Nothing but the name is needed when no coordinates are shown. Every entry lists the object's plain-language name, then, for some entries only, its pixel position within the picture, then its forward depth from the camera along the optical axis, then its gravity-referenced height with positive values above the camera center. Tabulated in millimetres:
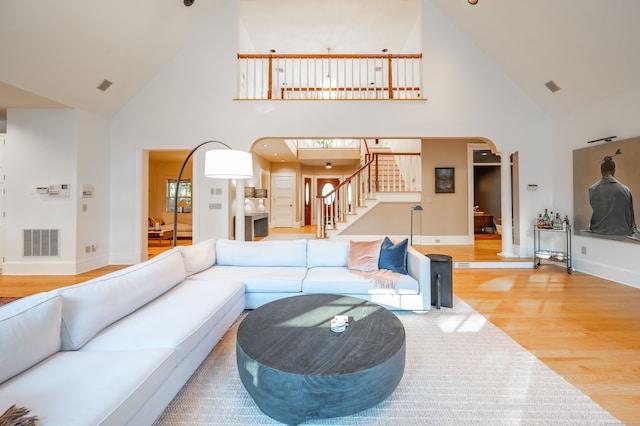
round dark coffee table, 1408 -794
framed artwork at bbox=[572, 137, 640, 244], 3889 +359
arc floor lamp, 3104 +573
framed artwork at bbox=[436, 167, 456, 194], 7078 +872
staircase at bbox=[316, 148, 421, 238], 6801 +599
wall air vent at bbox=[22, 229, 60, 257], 4594 -432
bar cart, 4750 -620
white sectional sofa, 1156 -717
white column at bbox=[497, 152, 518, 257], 5512 +181
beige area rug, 1576 -1145
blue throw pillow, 3256 -504
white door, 10617 +643
